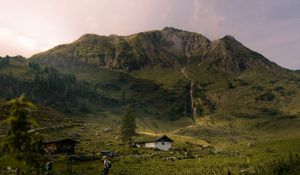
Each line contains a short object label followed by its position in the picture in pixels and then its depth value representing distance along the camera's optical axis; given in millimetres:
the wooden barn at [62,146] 99125
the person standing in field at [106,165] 37122
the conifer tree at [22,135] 11970
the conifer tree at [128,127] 138250
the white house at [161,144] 136125
